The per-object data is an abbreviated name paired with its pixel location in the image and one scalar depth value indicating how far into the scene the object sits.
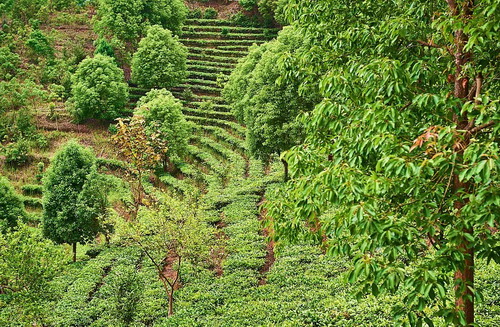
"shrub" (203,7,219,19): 67.19
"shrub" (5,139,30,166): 42.22
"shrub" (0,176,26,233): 28.64
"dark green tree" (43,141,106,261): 27.09
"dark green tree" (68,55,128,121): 46.44
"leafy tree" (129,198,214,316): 18.44
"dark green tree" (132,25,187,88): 49.59
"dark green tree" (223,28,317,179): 26.80
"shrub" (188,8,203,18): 67.44
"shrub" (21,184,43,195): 39.97
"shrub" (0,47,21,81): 52.80
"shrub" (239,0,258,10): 65.00
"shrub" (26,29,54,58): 54.94
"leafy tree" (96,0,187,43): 53.50
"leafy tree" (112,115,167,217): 28.02
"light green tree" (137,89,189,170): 38.28
